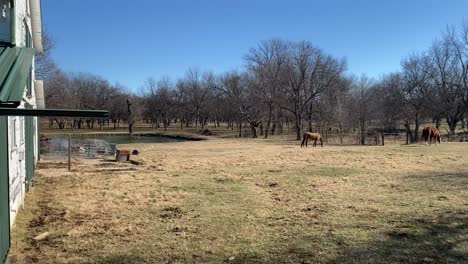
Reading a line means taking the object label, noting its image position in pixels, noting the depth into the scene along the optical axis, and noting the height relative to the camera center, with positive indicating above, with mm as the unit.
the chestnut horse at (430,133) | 33281 -868
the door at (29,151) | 12047 -769
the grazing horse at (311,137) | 33469 -1108
